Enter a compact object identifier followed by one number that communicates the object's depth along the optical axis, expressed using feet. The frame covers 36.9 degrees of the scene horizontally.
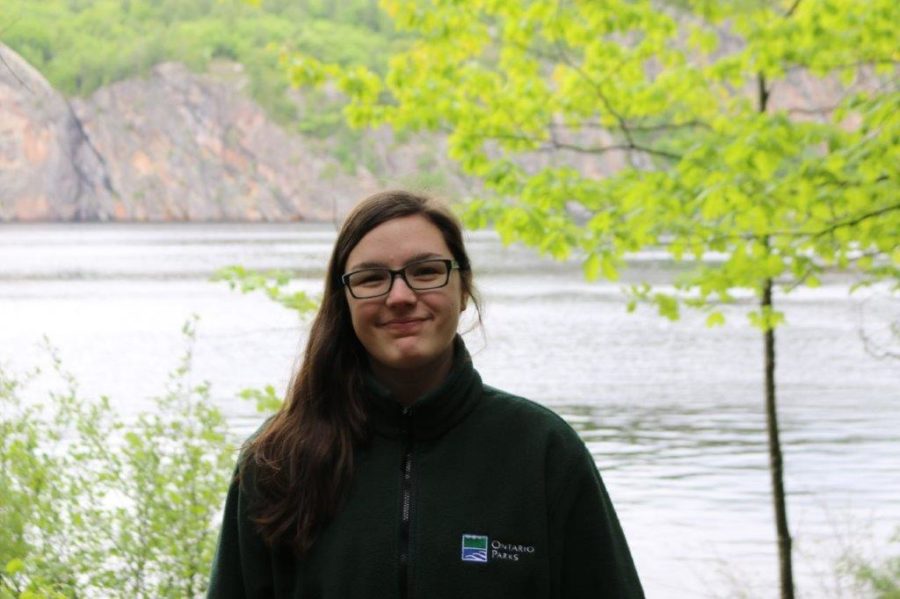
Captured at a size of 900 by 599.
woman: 7.36
